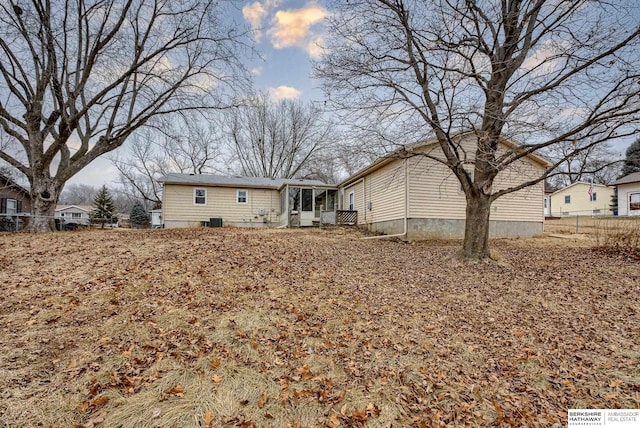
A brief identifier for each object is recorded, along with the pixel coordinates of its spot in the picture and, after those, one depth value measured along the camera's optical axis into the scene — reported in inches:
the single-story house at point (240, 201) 674.2
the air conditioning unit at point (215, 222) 665.6
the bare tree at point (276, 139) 1067.9
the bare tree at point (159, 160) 995.9
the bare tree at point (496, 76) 244.7
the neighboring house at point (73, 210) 1821.7
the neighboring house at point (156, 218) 858.1
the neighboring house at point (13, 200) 802.2
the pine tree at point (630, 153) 1166.3
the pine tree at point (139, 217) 1024.9
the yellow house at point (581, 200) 1101.7
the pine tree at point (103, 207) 1030.0
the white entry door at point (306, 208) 697.0
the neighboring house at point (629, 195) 896.3
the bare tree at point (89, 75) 413.7
